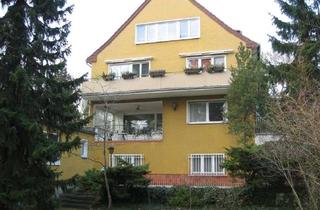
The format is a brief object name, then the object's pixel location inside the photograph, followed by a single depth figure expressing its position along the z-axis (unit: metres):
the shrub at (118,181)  19.28
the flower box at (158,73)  24.50
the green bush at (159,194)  20.09
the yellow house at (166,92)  23.89
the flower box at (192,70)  23.87
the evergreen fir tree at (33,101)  12.70
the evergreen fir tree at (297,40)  17.14
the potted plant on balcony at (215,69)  23.51
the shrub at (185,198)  19.12
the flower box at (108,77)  25.64
